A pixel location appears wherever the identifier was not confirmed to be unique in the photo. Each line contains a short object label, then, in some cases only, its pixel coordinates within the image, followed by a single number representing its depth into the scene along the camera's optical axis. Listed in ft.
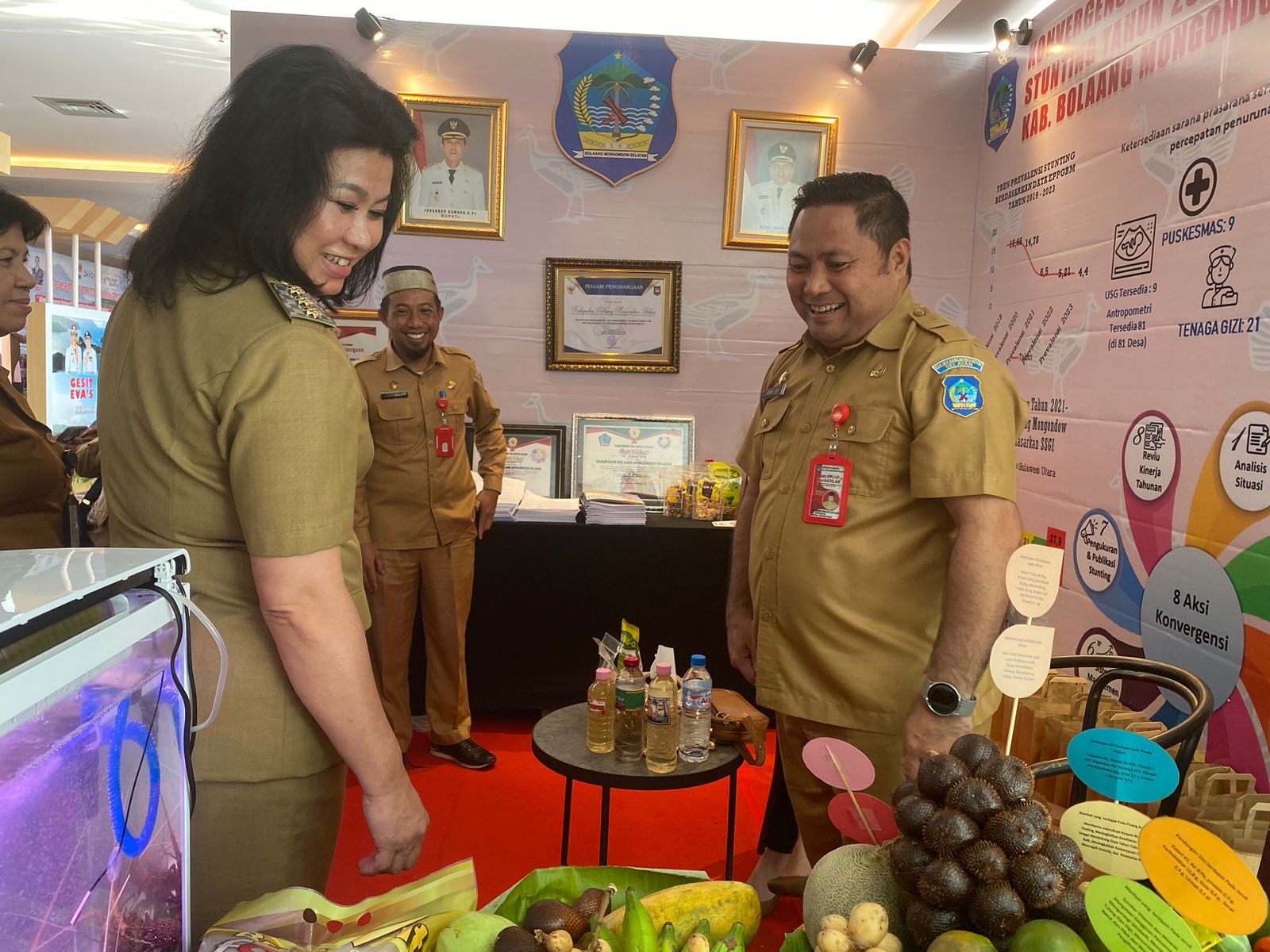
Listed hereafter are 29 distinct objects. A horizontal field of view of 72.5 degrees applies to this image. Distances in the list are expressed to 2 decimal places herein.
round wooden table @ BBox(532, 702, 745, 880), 6.37
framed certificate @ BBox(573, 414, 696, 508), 13.30
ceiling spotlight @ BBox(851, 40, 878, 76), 12.53
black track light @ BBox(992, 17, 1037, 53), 11.75
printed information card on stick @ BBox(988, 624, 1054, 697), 3.01
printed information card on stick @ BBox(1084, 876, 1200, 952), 2.28
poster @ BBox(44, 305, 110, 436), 20.98
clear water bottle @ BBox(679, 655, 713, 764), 6.82
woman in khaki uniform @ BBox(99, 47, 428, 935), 3.27
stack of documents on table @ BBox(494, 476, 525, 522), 11.88
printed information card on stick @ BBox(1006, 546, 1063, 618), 3.06
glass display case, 1.80
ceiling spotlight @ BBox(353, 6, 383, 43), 12.25
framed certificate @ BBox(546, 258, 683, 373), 13.10
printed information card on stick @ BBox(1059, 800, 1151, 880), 2.68
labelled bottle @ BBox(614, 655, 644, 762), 6.72
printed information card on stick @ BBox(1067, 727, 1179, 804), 2.68
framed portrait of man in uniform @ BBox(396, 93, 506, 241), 12.69
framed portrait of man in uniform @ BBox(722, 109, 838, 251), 13.01
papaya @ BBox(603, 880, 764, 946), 3.15
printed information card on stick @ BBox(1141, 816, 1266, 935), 2.24
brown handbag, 7.06
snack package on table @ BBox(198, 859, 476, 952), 2.53
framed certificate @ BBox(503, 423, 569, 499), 13.23
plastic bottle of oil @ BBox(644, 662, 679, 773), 6.50
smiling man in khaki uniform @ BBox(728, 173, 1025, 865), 5.34
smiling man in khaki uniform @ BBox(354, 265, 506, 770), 10.94
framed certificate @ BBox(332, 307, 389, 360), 12.78
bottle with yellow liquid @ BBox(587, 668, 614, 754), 6.82
